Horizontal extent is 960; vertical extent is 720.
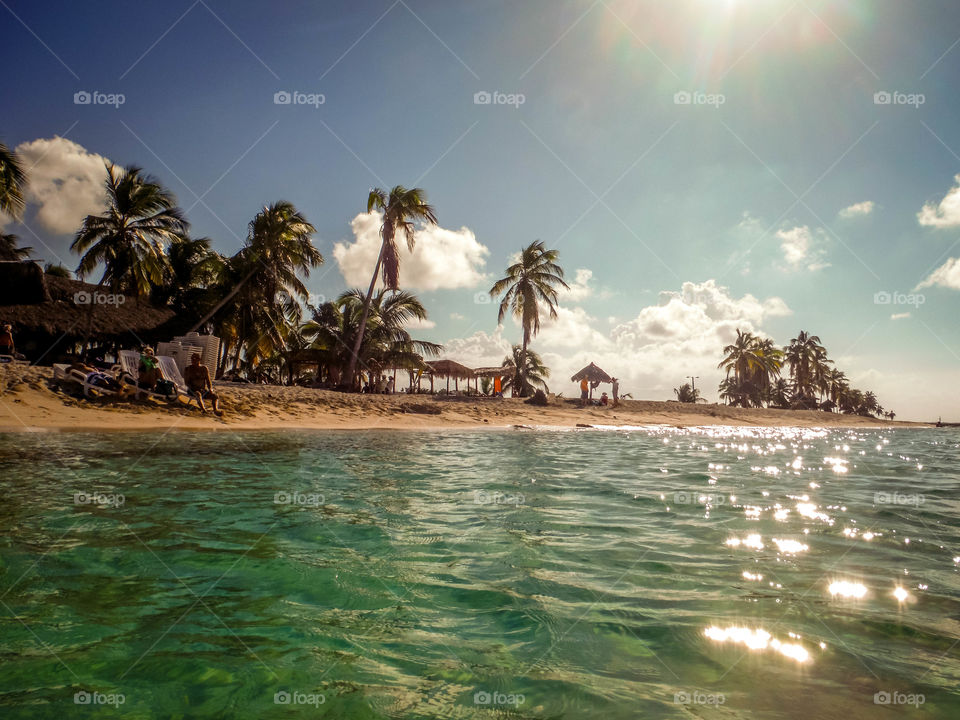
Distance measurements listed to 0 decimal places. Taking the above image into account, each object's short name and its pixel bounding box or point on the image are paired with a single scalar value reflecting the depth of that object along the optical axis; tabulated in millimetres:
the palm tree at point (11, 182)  17578
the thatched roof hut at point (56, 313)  20016
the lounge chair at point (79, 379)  14164
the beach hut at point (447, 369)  35781
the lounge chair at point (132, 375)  14898
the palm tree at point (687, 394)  55750
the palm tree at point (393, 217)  27156
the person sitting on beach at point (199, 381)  15219
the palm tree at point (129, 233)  24016
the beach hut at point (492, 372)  37538
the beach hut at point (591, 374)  38625
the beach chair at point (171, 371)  16359
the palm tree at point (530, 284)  33281
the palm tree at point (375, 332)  29469
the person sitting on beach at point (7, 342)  15539
